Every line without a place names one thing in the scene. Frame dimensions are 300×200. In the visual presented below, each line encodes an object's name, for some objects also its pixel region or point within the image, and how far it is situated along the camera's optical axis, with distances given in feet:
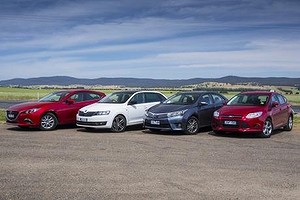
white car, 49.55
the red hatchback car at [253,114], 45.03
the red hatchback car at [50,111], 50.29
